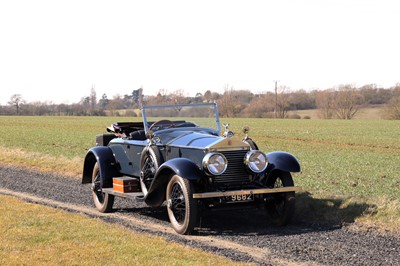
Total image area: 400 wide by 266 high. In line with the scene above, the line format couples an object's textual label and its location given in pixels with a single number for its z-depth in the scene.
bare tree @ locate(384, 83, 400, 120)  75.25
